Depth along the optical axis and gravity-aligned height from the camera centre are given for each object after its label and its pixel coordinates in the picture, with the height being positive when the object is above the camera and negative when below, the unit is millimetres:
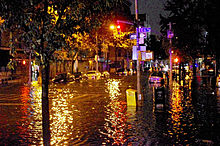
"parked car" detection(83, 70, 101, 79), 59438 -1817
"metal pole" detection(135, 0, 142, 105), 20578 -428
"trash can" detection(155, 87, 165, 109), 15867 -1680
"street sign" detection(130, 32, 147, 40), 20472 +1880
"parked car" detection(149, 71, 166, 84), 39862 -1659
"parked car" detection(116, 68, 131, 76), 77906 -1698
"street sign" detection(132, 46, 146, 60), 20038 +833
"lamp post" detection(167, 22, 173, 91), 37531 +3788
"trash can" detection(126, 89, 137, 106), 17766 -1798
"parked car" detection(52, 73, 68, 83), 44844 -1798
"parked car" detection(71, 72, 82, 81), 50988 -1701
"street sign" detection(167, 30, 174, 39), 37531 +3652
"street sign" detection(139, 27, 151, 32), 20266 +2304
